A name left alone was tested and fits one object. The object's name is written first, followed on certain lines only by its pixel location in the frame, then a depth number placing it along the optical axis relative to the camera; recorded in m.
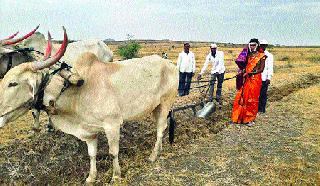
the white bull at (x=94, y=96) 3.01
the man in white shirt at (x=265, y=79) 6.43
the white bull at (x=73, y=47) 5.13
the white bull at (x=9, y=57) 4.64
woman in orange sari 5.69
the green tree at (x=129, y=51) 22.29
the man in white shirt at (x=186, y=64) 7.75
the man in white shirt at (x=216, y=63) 7.31
